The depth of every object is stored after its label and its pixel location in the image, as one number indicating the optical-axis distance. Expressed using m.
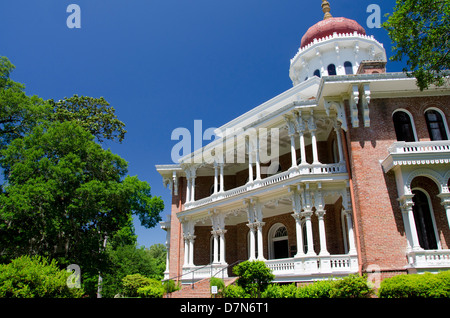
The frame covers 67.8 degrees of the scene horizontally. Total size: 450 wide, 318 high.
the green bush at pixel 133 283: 20.11
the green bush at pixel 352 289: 11.99
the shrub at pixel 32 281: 10.66
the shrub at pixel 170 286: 20.41
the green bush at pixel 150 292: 19.00
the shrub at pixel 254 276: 13.86
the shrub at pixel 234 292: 14.26
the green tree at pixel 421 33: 10.77
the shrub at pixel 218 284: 16.55
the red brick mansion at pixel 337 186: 13.62
